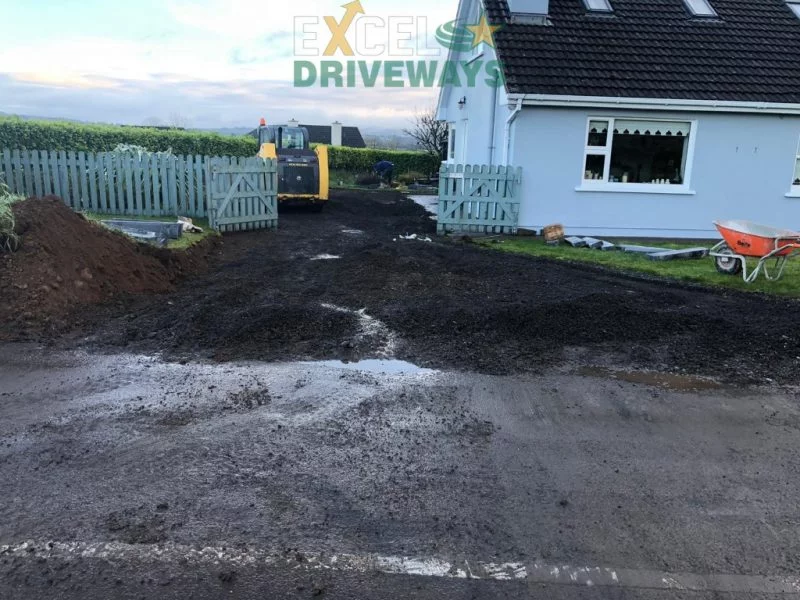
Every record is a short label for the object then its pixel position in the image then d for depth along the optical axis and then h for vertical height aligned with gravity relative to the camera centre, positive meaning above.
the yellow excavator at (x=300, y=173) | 19.88 -0.41
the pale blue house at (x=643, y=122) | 14.84 +1.19
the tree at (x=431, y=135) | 40.47 +2.04
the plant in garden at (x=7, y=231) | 7.97 -1.02
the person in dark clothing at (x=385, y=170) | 37.53 -0.43
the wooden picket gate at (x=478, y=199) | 14.99 -0.78
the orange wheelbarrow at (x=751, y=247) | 9.50 -1.11
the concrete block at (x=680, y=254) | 11.89 -1.55
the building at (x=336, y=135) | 65.31 +2.86
